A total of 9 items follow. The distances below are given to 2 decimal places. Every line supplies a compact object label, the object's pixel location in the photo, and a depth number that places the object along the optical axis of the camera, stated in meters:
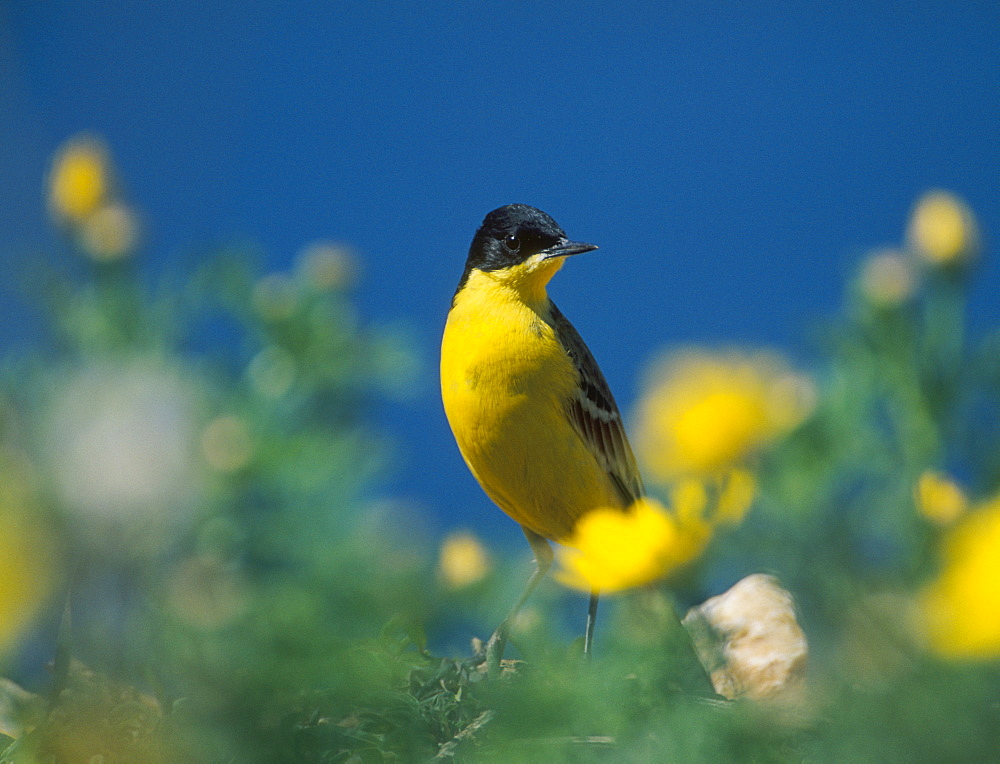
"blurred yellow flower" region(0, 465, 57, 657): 3.07
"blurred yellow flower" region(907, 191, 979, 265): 3.75
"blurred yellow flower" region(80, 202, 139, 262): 3.81
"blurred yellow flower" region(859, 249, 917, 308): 3.74
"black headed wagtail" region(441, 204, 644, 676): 3.72
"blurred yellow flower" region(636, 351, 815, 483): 2.47
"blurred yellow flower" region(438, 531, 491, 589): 3.72
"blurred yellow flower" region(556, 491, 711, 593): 2.22
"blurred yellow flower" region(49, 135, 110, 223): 3.82
